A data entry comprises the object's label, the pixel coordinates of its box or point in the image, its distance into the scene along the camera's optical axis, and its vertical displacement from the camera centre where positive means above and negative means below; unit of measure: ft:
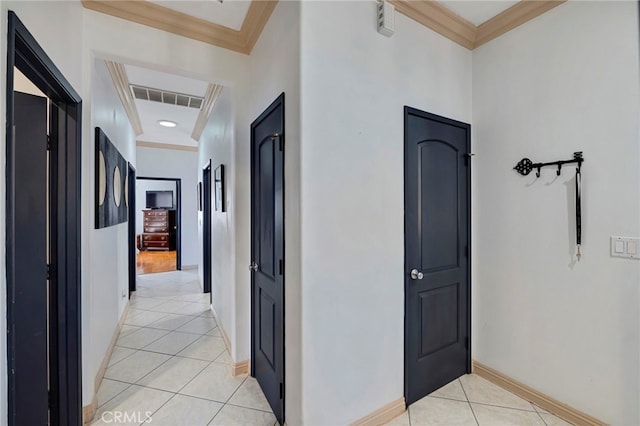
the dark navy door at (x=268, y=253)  5.90 -0.94
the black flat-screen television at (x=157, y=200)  35.17 +1.78
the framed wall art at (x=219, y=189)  9.76 +0.90
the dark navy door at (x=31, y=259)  4.92 -0.79
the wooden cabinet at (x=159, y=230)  32.73 -1.85
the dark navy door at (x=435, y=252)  6.48 -0.98
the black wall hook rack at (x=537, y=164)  5.92 +1.08
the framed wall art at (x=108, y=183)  7.17 +0.96
